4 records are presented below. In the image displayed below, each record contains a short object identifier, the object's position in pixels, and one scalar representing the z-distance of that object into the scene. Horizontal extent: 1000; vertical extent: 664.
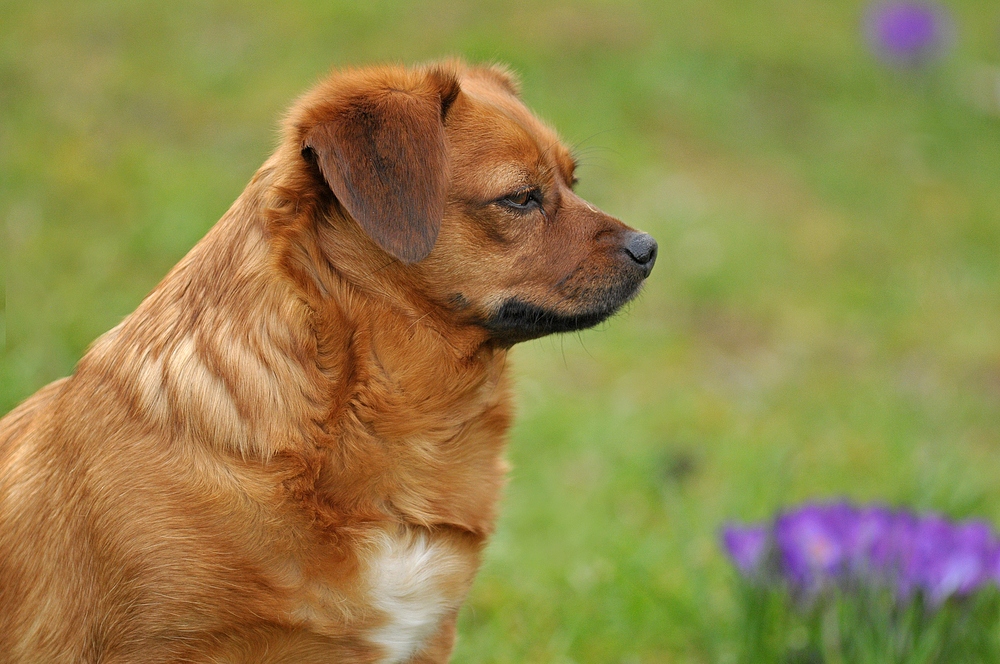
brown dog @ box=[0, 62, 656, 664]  4.50
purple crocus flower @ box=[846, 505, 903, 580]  6.27
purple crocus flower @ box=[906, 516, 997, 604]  6.26
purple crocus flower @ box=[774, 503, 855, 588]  6.47
